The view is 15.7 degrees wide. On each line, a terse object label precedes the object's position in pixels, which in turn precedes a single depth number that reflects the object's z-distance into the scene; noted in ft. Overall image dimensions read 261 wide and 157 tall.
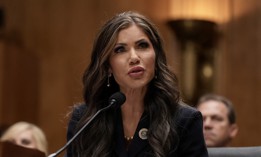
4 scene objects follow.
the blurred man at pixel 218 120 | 20.92
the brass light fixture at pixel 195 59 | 30.93
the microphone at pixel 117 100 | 11.98
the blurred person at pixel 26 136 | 22.60
